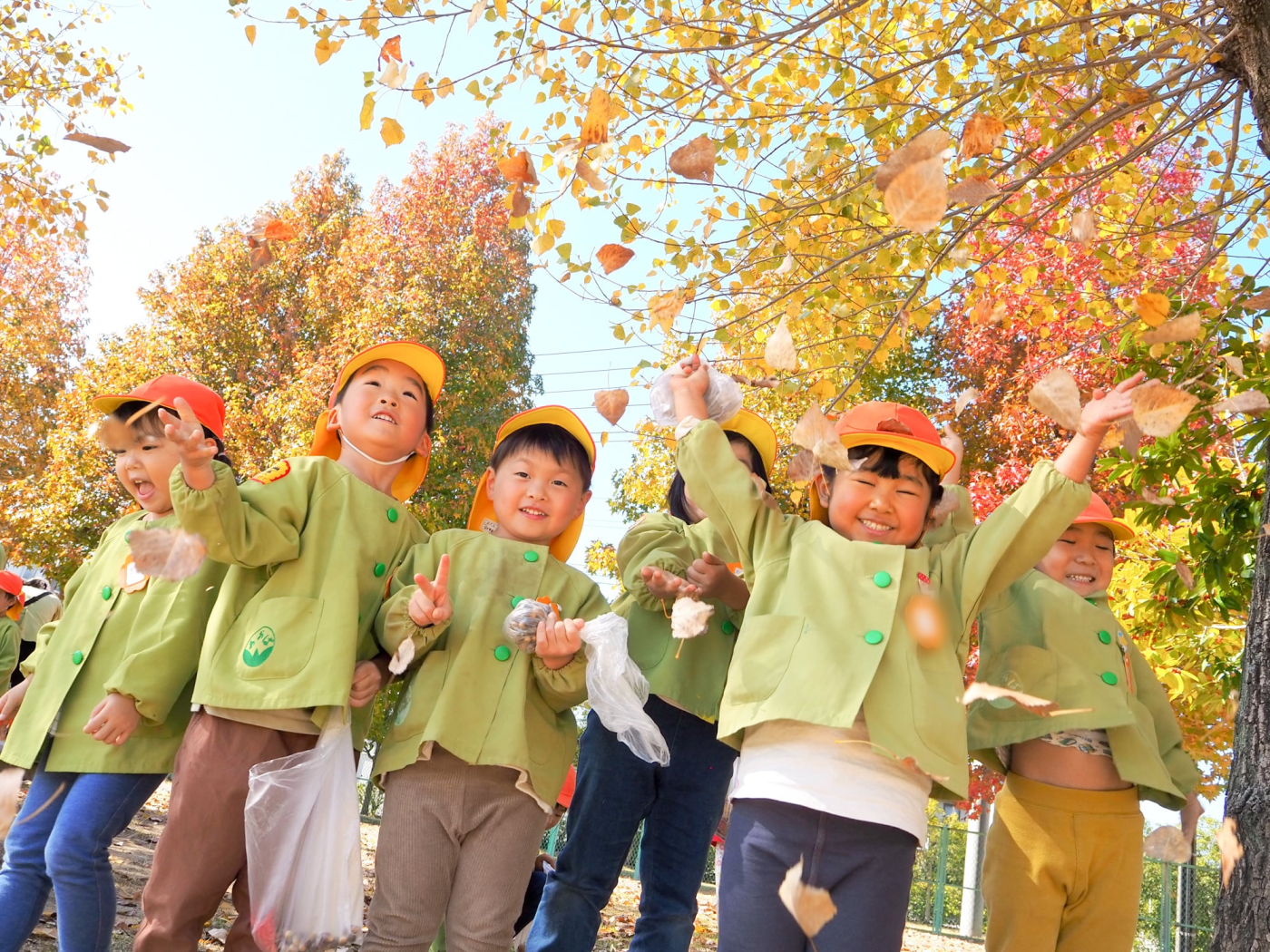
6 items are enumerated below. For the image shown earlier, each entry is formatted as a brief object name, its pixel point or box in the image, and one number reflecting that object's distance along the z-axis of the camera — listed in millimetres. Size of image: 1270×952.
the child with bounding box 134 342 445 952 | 2455
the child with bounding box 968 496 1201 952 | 2725
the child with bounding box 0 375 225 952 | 2602
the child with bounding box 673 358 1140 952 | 2143
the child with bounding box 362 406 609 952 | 2424
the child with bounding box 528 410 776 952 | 2799
